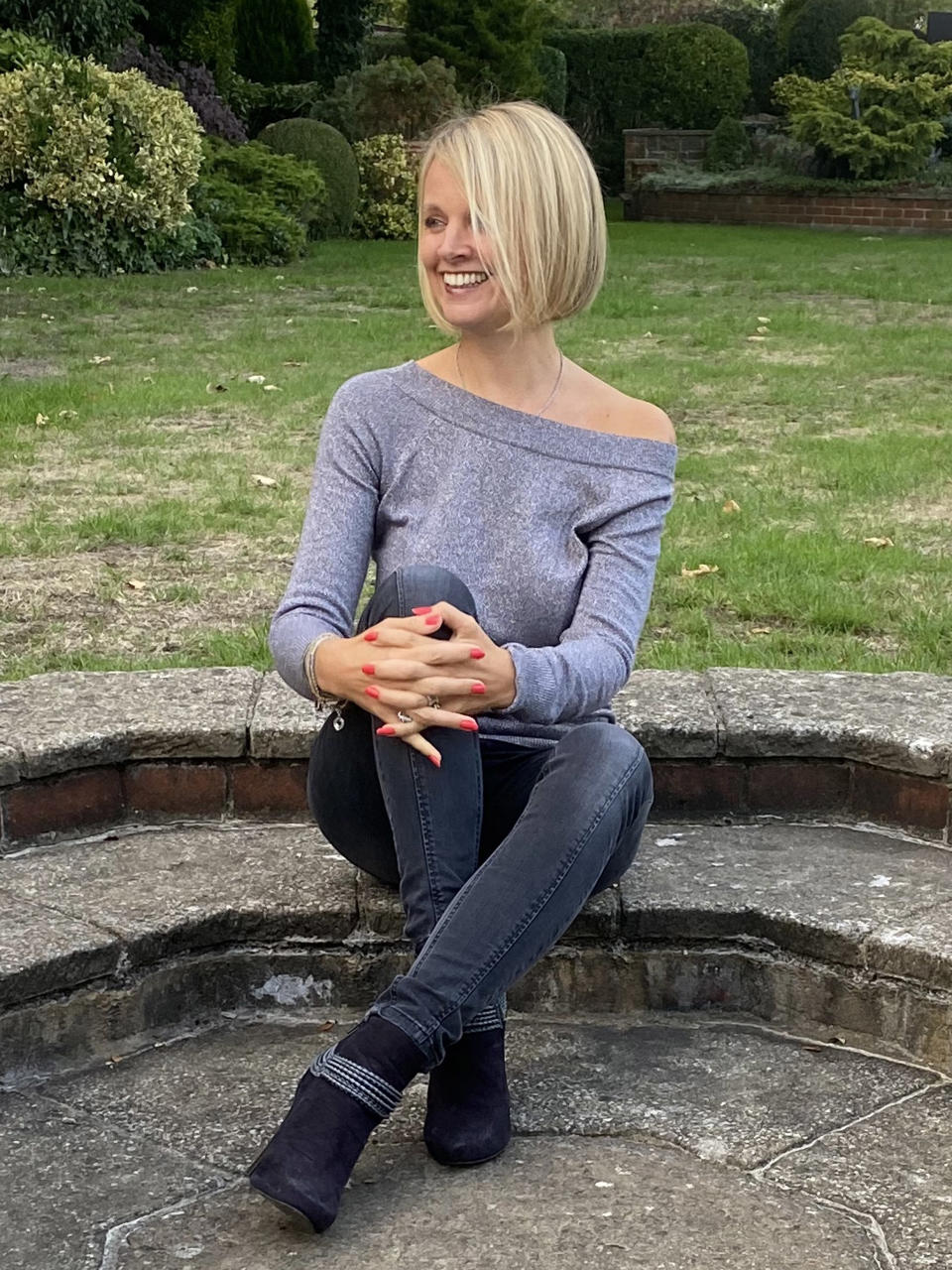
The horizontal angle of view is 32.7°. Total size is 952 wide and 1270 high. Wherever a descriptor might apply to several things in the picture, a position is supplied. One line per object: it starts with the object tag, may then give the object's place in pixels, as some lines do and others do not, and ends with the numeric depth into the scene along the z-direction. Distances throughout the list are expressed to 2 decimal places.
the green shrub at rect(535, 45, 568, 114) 21.22
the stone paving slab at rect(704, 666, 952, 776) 2.72
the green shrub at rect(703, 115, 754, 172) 20.12
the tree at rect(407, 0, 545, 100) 18.34
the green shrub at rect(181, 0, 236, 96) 16.11
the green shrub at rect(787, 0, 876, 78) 22.67
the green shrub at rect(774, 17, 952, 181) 18.50
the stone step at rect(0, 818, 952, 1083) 2.30
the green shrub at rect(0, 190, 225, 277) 11.70
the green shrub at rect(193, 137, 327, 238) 13.68
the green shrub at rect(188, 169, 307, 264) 12.76
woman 2.03
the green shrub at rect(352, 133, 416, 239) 15.66
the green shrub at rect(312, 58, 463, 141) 16.73
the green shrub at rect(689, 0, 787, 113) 23.50
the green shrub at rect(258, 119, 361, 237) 14.91
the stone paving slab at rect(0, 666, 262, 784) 2.68
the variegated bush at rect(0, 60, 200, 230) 11.65
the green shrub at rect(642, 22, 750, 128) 21.72
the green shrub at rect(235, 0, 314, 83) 20.05
